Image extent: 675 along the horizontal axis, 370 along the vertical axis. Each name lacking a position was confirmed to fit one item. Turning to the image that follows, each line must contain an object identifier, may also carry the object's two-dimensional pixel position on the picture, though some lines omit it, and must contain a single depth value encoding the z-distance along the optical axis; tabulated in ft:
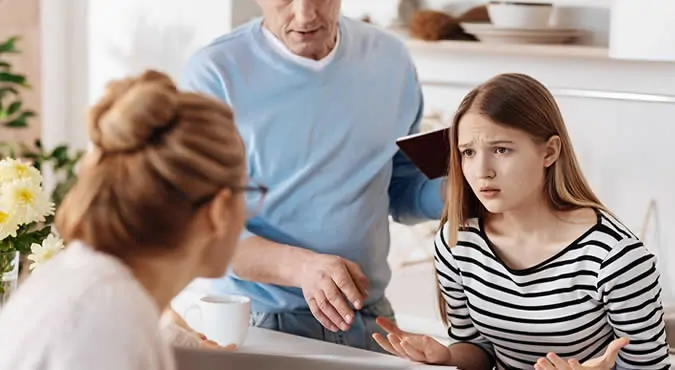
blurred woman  7.22
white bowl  13.64
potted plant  9.11
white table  9.40
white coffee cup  9.59
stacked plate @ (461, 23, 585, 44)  13.74
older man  9.87
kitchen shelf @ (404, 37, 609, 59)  13.57
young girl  9.06
